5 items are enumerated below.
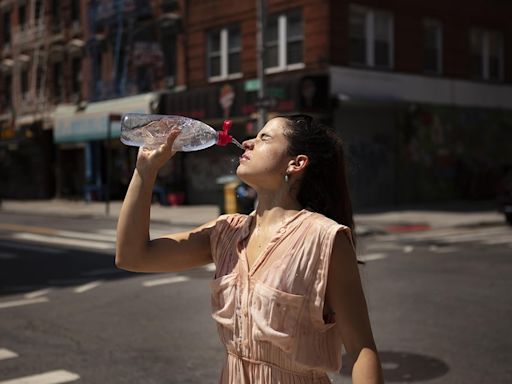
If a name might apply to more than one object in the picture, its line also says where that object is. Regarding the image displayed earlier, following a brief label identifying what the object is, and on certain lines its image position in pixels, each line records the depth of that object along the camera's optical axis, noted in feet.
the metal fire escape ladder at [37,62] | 116.16
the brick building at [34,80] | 111.75
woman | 7.67
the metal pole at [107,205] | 78.89
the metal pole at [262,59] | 57.00
